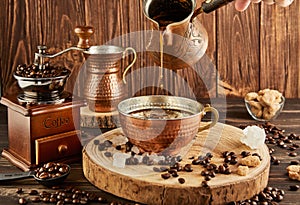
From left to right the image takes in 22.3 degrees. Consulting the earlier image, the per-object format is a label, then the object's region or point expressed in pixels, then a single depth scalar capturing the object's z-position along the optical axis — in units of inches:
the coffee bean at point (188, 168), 35.3
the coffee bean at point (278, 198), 34.0
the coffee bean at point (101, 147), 37.9
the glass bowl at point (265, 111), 45.4
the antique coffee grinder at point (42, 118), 38.0
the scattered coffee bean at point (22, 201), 33.9
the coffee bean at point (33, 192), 34.9
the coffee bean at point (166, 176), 34.3
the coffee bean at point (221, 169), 35.0
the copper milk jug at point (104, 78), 44.0
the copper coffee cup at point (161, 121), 35.7
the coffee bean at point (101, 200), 34.2
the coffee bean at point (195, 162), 36.2
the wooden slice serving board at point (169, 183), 33.6
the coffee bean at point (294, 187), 35.1
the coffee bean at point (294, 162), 38.0
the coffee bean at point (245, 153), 37.2
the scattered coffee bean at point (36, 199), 34.2
